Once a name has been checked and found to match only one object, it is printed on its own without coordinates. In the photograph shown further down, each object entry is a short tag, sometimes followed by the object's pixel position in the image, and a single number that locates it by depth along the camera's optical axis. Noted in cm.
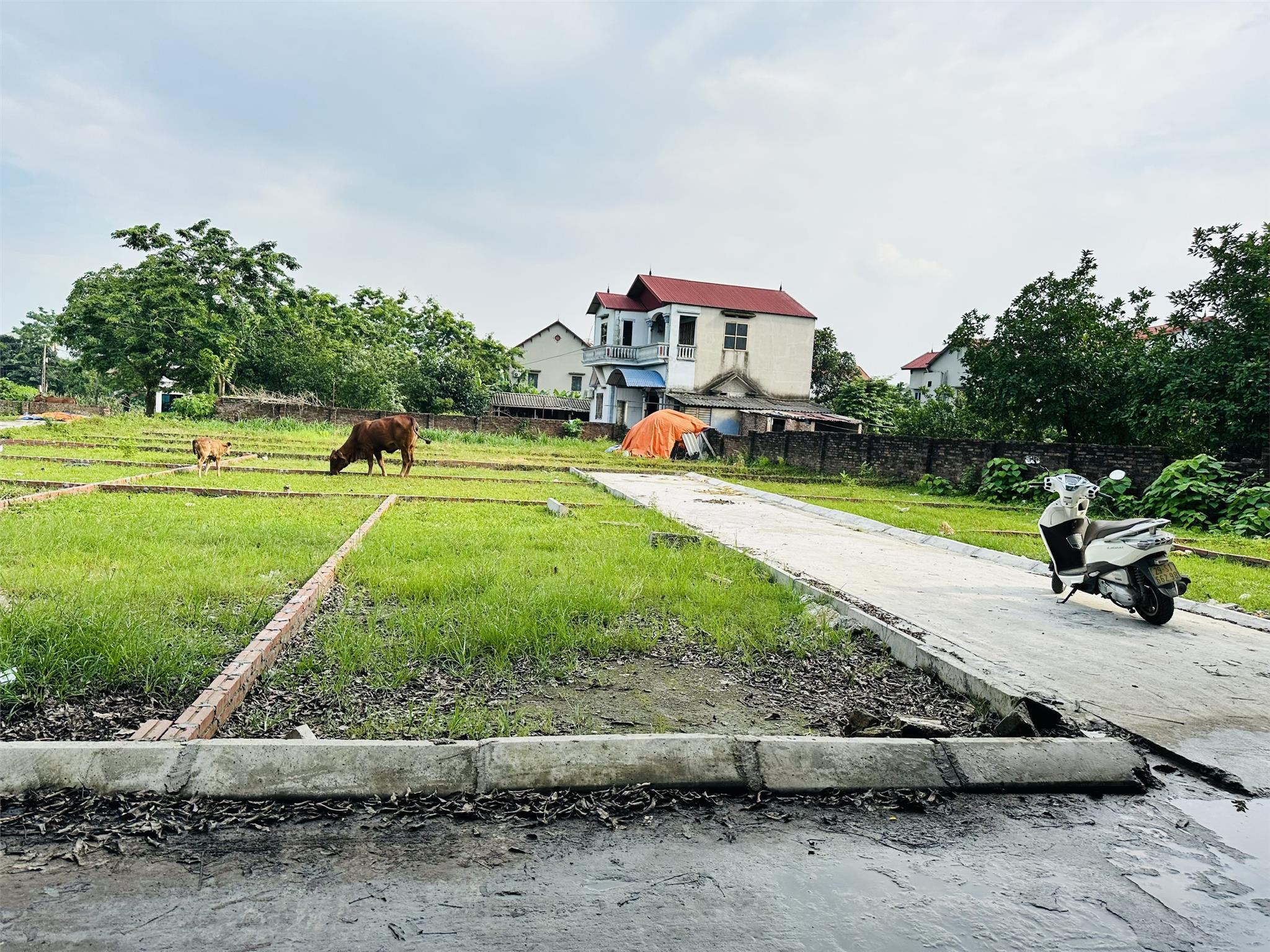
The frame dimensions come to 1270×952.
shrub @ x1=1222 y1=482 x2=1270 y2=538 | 1228
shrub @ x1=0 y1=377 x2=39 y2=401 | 4985
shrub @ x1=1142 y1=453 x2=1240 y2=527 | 1340
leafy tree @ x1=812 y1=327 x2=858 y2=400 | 5128
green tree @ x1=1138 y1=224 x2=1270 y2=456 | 1430
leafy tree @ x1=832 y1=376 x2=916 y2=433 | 4403
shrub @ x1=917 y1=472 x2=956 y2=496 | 1969
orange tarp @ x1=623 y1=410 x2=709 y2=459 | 3039
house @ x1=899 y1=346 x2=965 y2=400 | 5794
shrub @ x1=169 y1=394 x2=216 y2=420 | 3562
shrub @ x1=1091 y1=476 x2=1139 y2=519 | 1467
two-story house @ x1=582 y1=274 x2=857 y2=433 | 4119
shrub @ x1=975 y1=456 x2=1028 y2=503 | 1798
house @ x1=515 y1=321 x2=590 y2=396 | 6259
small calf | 1465
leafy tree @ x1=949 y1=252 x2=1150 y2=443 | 1891
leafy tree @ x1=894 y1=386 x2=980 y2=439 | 2422
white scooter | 617
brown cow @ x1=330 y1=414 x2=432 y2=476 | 1689
